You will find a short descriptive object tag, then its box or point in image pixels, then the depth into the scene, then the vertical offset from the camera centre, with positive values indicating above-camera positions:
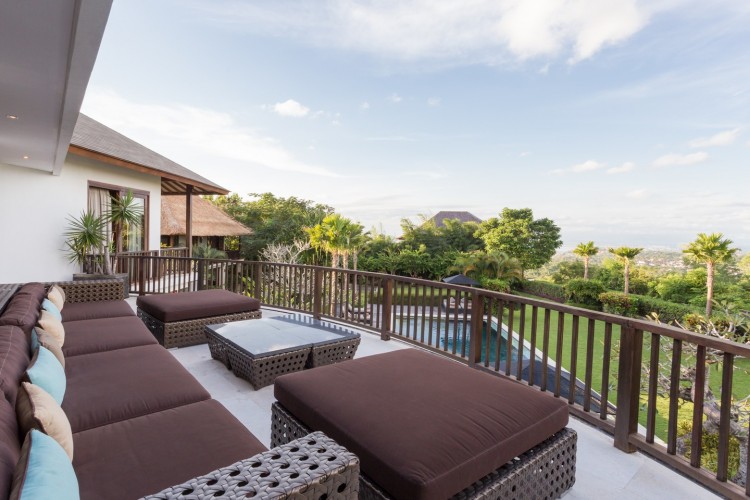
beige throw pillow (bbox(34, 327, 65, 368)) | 2.01 -0.62
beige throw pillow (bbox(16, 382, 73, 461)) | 1.20 -0.62
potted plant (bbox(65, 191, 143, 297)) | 7.08 -0.18
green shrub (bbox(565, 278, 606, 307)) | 20.59 -2.55
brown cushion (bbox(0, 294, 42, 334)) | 2.30 -0.56
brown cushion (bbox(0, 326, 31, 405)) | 1.43 -0.59
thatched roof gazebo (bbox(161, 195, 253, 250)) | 15.84 +0.61
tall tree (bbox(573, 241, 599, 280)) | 26.29 -0.46
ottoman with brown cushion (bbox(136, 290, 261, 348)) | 4.00 -0.89
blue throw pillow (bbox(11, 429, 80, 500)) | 0.85 -0.59
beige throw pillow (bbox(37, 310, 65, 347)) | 2.33 -0.62
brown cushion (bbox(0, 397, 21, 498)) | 0.90 -0.61
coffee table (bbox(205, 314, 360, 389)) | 3.06 -0.95
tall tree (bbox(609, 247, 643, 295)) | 22.38 -0.55
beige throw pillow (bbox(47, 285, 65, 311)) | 3.29 -0.60
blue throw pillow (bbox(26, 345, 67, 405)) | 1.55 -0.63
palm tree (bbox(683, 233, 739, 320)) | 17.81 -0.15
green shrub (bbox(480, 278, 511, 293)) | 20.88 -2.36
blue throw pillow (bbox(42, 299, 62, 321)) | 2.85 -0.61
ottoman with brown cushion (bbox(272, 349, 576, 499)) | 1.36 -0.79
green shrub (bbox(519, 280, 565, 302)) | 23.17 -2.98
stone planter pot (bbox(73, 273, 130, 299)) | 6.71 -0.83
